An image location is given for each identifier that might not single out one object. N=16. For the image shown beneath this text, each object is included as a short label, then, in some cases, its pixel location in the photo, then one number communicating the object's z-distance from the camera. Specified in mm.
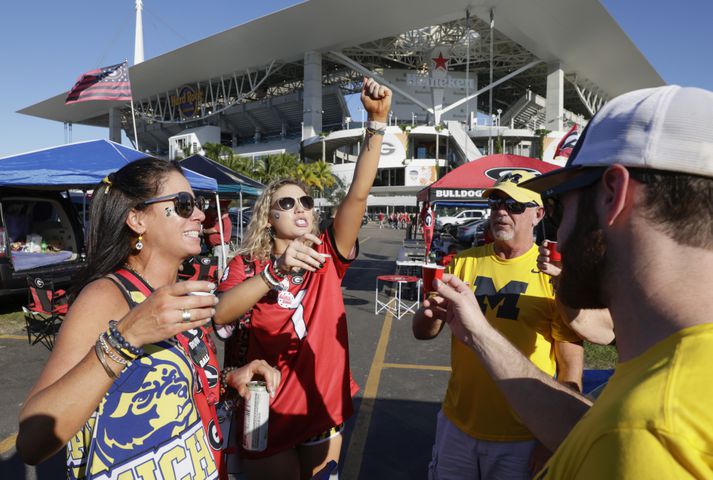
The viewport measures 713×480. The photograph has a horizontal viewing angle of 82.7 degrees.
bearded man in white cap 654
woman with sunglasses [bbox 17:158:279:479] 1240
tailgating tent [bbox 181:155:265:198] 10562
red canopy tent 8961
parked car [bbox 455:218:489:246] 19078
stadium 41969
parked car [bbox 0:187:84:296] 7105
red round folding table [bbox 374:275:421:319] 8062
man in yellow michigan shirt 2105
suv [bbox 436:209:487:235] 27956
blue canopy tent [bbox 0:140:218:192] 6863
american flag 11016
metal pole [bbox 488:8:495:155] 47969
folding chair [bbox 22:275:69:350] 5875
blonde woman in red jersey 2027
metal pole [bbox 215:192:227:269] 9891
